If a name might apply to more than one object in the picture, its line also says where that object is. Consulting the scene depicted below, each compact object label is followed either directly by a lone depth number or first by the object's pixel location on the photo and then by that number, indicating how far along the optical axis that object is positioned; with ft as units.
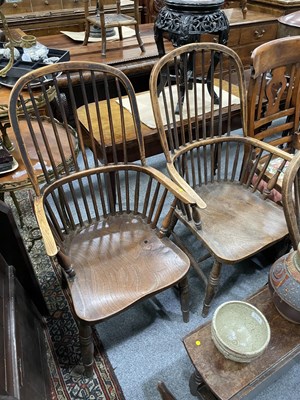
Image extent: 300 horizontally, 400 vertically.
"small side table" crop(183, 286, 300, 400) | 2.97
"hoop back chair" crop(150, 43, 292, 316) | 4.32
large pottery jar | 3.13
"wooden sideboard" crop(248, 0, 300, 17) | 10.25
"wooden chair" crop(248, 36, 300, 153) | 4.90
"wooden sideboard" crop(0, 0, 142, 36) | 10.17
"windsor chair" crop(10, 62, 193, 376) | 3.61
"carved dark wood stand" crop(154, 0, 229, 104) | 5.67
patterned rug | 4.17
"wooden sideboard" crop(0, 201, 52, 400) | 2.89
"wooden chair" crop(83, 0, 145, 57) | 7.12
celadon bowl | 2.99
